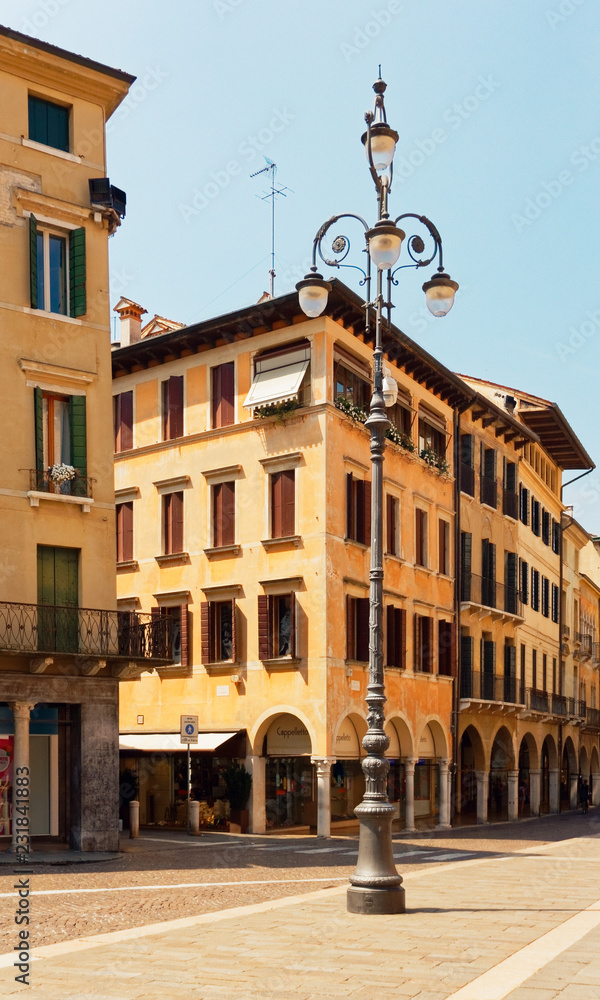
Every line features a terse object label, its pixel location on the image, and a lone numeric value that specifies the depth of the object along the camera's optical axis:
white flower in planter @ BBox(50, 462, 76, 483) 23.64
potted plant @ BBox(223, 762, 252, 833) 30.52
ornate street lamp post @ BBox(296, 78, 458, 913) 13.05
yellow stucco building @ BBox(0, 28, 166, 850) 22.88
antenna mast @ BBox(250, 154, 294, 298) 34.62
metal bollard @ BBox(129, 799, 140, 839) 27.97
